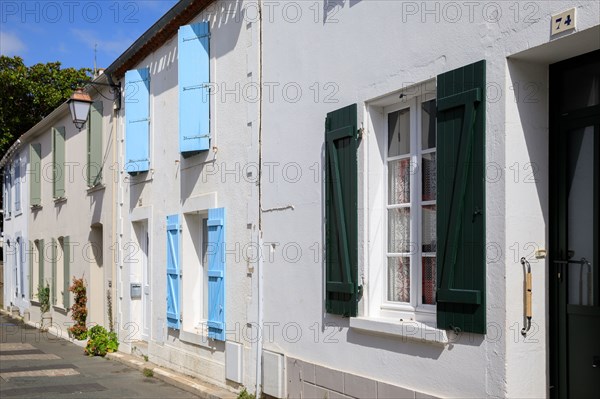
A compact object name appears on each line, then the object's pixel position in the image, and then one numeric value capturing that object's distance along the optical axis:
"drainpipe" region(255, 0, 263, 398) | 7.88
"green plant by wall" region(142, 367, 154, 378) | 10.43
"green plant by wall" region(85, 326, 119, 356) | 12.77
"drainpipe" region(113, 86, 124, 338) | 12.75
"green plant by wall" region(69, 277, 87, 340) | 15.12
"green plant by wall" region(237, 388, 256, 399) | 7.93
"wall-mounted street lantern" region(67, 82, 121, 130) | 14.38
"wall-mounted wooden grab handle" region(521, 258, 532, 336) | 4.72
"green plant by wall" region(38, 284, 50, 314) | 18.47
